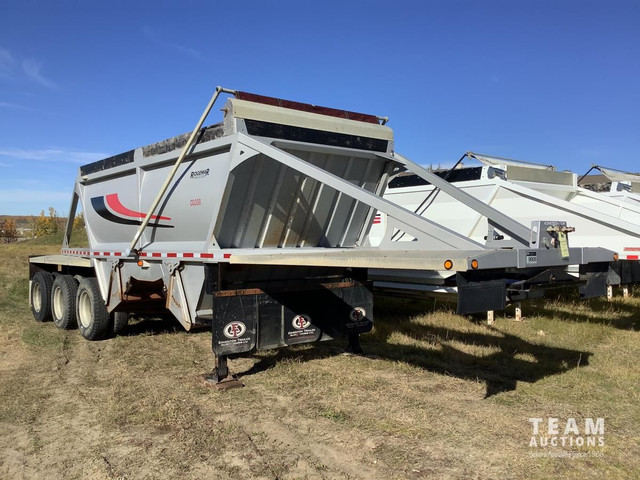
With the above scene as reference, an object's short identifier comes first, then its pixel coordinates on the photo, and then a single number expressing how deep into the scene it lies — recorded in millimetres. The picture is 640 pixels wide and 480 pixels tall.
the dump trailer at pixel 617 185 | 10367
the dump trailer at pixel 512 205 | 7641
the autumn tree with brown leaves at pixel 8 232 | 61150
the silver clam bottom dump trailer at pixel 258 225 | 5207
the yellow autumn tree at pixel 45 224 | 63909
